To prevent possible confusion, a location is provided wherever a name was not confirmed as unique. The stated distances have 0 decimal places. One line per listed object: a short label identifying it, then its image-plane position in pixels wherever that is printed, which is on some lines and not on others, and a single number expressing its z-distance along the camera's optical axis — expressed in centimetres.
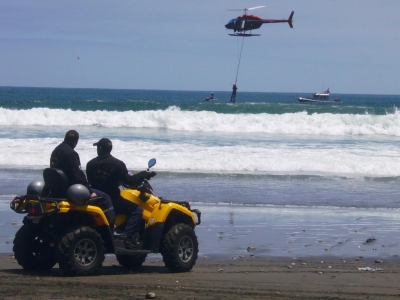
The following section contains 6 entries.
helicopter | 7762
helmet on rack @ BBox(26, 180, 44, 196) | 1470
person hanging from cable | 8212
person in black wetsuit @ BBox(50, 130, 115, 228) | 1421
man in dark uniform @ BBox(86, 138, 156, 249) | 1478
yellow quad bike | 1387
